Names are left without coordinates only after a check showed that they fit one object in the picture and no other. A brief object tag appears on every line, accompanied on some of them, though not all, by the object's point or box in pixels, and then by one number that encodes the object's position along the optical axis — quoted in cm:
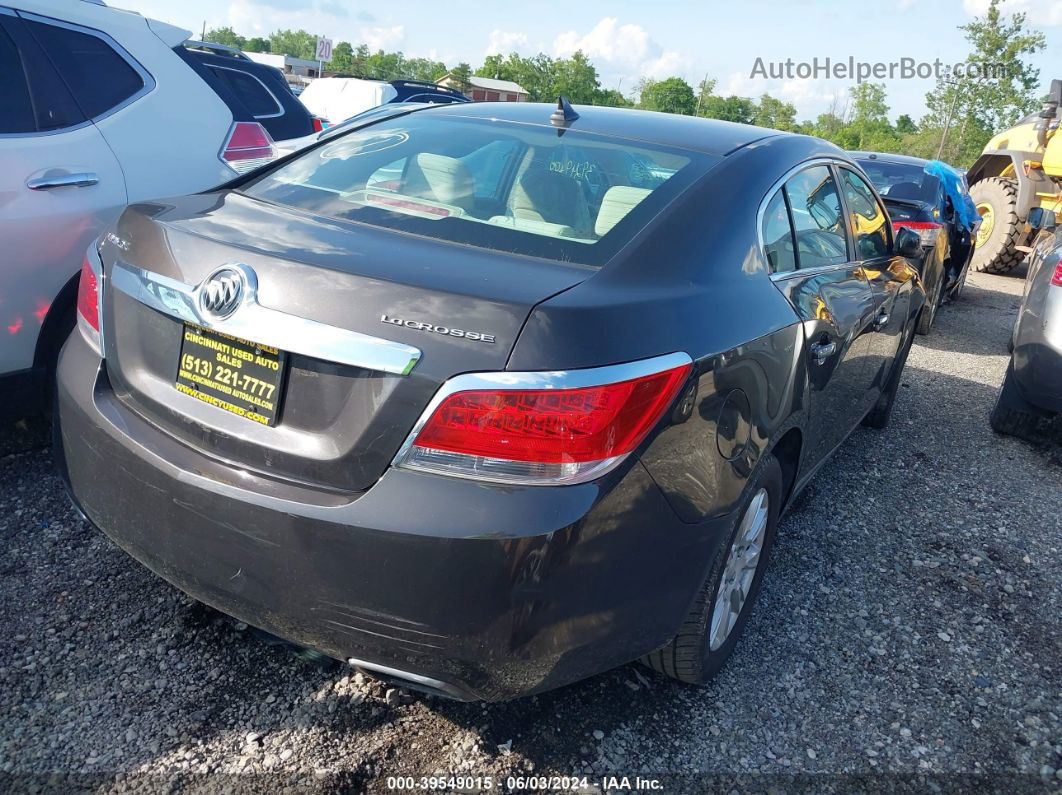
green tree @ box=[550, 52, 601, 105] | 10194
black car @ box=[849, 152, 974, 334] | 689
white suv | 320
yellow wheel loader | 1278
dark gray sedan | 179
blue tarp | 886
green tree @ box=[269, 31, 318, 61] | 13975
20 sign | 2306
